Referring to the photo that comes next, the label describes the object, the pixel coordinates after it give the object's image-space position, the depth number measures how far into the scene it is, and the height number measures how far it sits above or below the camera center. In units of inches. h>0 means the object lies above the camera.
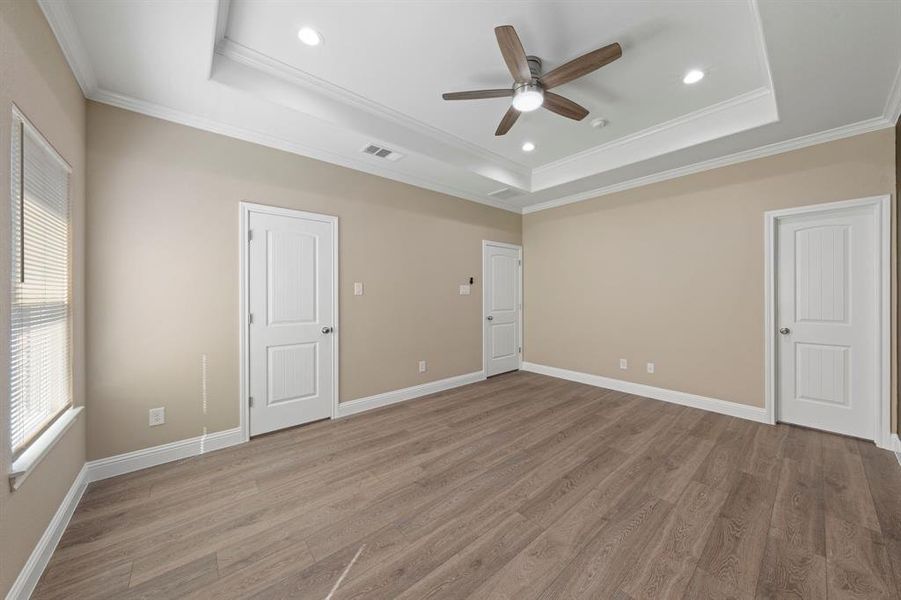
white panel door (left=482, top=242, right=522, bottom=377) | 203.2 -4.9
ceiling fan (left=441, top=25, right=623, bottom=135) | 78.2 +59.2
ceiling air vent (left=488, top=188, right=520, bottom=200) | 183.4 +59.6
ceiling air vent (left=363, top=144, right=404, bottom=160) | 132.2 +59.6
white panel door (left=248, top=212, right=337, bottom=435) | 121.9 -7.9
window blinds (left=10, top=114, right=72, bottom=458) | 58.4 +2.5
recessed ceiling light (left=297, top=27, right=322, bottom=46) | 86.5 +69.3
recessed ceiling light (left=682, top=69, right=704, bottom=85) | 102.4 +69.2
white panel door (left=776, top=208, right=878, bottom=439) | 116.6 -8.0
